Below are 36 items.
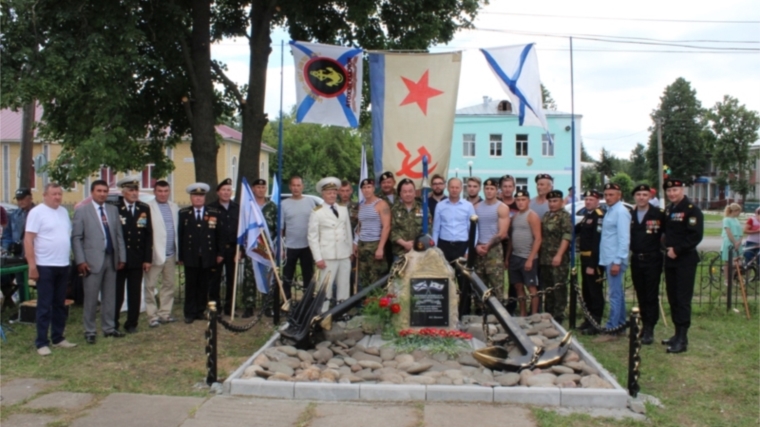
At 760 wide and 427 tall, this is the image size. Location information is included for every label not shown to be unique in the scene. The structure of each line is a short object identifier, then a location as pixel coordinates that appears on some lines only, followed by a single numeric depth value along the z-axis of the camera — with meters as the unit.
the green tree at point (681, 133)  65.38
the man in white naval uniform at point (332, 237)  8.38
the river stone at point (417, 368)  6.35
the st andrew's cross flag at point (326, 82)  8.98
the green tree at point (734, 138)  51.41
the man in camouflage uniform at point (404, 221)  8.59
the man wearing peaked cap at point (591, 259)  8.46
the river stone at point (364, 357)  6.82
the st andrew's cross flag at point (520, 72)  8.68
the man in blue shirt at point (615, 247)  7.96
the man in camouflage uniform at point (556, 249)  8.73
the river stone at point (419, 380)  5.98
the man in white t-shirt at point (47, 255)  7.37
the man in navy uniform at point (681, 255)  7.50
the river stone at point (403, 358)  6.66
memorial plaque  7.48
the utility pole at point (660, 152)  40.48
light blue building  44.38
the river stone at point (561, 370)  6.33
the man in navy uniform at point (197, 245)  8.86
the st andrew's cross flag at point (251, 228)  8.67
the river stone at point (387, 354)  6.85
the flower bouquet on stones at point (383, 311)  7.39
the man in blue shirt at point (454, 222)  8.73
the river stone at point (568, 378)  6.03
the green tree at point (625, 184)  50.71
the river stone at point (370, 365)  6.48
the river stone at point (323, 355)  6.81
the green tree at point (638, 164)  78.56
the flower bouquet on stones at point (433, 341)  7.00
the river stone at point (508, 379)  5.93
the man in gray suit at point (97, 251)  7.81
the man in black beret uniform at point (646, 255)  7.89
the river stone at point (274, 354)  6.62
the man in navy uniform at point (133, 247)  8.29
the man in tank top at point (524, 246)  8.79
